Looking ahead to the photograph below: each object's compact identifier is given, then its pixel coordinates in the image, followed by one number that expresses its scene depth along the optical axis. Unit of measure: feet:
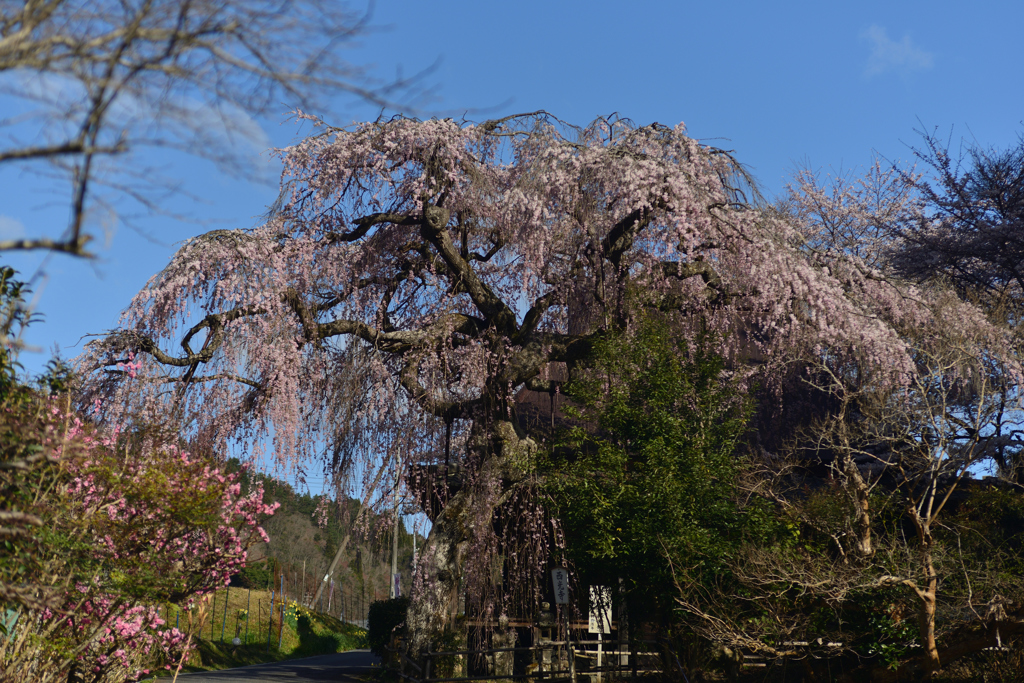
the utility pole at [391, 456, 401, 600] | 42.73
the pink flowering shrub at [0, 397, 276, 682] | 28.35
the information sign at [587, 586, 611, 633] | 45.68
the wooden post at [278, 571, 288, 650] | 112.85
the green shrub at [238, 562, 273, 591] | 126.93
